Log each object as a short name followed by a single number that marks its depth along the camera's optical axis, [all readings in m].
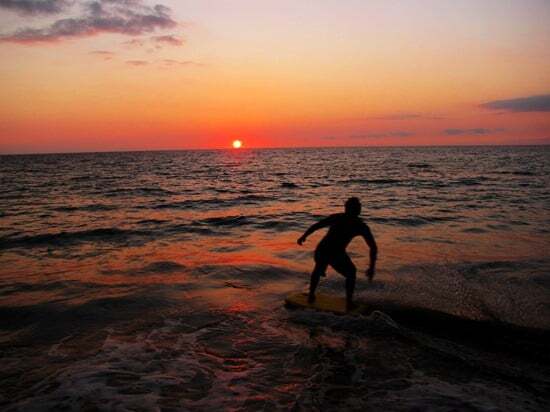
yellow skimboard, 7.88
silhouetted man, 7.62
